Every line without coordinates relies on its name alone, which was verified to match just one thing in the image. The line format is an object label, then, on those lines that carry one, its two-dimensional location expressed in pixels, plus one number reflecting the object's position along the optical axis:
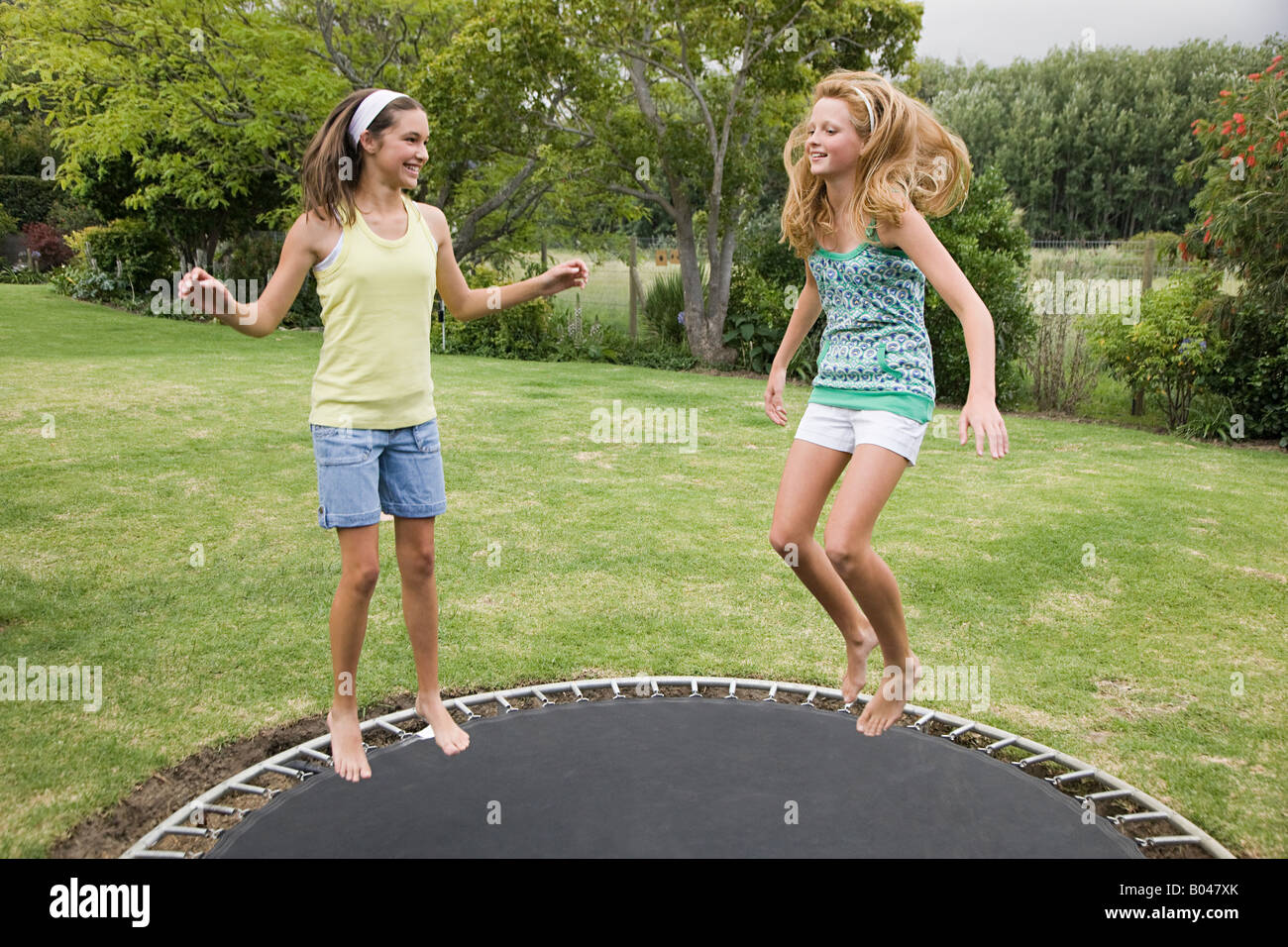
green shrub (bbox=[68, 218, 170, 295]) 16.97
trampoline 2.34
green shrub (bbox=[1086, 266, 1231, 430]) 8.05
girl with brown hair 2.46
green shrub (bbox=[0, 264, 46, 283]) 21.53
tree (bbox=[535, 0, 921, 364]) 11.05
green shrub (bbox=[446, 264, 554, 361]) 12.80
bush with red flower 7.68
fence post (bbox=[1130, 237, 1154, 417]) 9.12
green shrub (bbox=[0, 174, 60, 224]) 23.59
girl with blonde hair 2.56
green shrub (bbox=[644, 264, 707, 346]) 12.91
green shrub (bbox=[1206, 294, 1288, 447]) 7.79
